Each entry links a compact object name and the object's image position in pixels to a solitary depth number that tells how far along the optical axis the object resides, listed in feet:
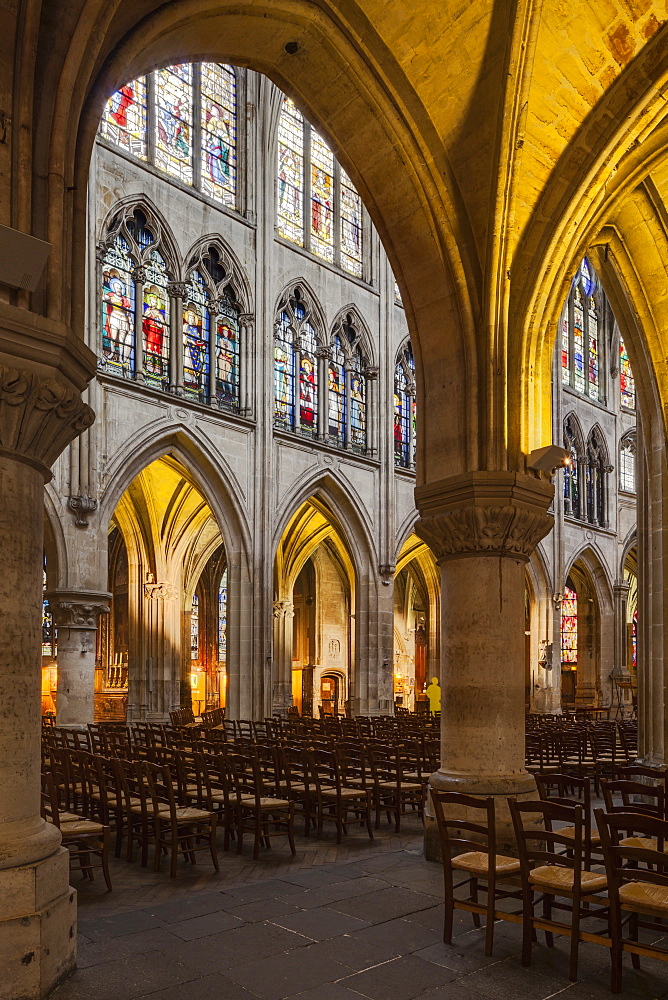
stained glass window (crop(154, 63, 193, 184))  73.67
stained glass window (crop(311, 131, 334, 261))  86.74
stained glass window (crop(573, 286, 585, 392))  112.88
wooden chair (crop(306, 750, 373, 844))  29.89
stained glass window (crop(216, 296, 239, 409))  76.18
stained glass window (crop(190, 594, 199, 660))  113.19
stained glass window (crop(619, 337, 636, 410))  121.94
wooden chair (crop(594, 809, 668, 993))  15.57
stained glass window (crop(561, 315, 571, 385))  111.14
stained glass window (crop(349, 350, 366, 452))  88.79
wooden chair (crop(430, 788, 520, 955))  17.83
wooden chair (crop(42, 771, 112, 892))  22.74
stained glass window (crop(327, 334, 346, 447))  86.48
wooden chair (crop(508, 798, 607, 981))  16.69
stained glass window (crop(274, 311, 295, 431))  81.00
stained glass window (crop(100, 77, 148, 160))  69.62
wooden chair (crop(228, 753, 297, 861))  27.14
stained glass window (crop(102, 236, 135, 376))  67.82
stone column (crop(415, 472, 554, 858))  26.48
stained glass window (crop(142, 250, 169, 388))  71.15
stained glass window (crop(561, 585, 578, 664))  125.08
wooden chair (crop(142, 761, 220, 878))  24.84
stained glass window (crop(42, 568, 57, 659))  106.25
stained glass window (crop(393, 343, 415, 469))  93.61
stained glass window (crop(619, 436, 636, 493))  121.80
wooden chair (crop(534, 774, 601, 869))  19.53
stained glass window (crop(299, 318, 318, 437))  83.30
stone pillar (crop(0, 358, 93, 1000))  15.01
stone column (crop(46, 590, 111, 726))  62.44
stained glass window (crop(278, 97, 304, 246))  83.25
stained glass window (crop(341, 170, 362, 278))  89.71
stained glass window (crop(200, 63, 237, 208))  77.25
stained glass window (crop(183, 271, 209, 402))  73.77
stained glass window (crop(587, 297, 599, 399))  116.06
